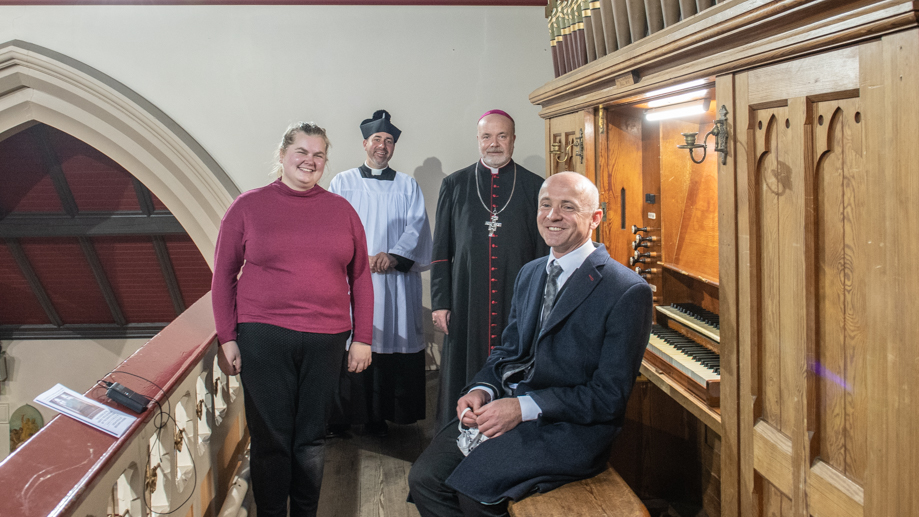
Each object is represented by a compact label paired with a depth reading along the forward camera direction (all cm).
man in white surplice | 351
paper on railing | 155
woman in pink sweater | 223
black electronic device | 170
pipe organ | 124
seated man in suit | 179
